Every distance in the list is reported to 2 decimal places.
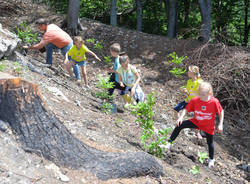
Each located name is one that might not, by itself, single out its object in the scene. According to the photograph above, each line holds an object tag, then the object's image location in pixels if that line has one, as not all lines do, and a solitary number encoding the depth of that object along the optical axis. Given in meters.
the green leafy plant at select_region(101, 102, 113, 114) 5.12
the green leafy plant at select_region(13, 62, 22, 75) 4.39
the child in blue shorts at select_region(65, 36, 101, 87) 5.86
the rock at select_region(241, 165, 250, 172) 5.03
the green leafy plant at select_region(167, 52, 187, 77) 6.60
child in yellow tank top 4.88
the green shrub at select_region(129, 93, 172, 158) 3.75
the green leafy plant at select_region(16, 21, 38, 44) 6.67
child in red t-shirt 4.05
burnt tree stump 2.51
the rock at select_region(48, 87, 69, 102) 4.72
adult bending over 5.91
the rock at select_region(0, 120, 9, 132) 2.54
